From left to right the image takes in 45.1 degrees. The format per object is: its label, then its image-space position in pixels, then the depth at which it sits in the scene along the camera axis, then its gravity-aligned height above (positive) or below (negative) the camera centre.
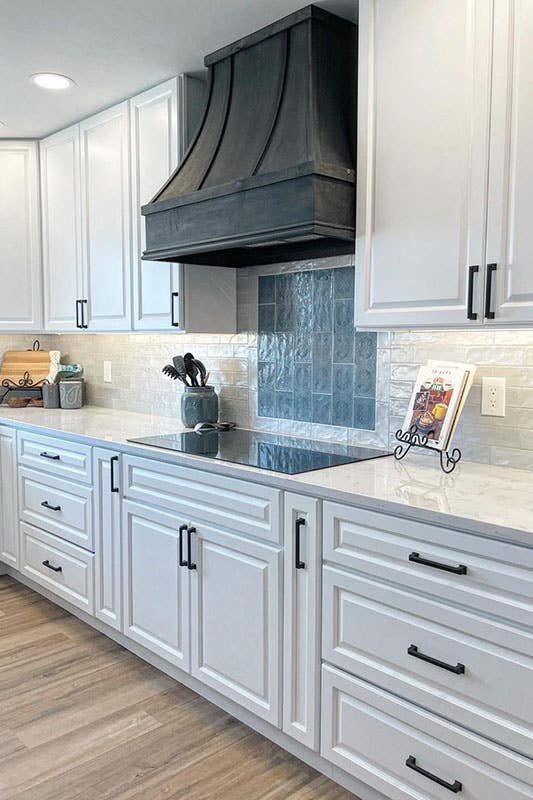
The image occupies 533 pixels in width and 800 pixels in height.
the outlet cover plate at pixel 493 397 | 2.03 -0.13
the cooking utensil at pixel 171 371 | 2.92 -0.09
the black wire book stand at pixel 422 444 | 2.04 -0.29
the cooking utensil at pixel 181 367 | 2.93 -0.07
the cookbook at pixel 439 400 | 2.00 -0.15
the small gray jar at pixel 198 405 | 2.89 -0.24
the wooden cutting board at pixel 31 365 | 3.86 -0.08
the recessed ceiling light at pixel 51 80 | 2.73 +1.16
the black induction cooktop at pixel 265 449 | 2.11 -0.35
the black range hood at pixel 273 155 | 2.03 +0.69
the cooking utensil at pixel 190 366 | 2.92 -0.06
